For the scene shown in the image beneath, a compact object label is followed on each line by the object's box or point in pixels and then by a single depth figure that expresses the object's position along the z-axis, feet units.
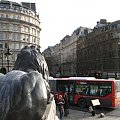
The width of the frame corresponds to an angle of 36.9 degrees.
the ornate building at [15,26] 153.36
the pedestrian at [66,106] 33.78
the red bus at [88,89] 41.68
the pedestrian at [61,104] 31.94
